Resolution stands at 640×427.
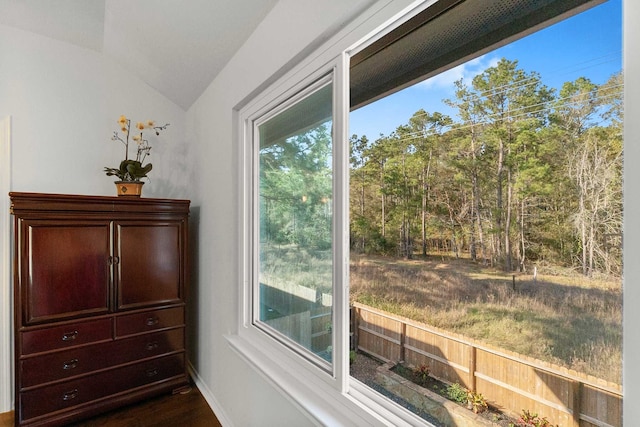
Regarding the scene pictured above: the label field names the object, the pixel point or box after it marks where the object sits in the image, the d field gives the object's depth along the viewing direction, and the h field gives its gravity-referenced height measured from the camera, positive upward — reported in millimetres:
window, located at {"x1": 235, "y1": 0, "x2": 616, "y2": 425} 970 +141
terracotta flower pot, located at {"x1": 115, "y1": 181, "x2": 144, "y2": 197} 2271 +149
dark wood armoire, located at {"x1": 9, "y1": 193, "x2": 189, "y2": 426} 1830 -612
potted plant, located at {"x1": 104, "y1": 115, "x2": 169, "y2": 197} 2275 +255
